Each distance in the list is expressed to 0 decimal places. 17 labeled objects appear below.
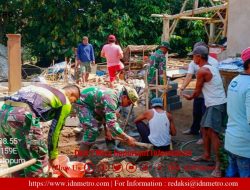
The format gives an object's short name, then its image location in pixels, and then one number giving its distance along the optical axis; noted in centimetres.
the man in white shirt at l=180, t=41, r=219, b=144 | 665
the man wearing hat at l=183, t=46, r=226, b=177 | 526
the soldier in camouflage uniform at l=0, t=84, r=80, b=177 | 400
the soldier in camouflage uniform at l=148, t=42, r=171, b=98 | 805
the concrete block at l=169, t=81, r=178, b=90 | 913
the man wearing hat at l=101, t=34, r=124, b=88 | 1069
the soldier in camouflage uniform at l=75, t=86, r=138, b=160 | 536
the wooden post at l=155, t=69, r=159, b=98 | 756
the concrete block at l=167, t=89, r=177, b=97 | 897
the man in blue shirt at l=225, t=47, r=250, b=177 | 338
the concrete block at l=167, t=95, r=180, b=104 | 915
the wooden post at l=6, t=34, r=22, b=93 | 805
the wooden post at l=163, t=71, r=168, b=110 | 699
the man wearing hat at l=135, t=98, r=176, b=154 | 564
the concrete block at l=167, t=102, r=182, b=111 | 920
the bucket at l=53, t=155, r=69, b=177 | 448
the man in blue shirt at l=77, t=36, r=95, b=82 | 1241
